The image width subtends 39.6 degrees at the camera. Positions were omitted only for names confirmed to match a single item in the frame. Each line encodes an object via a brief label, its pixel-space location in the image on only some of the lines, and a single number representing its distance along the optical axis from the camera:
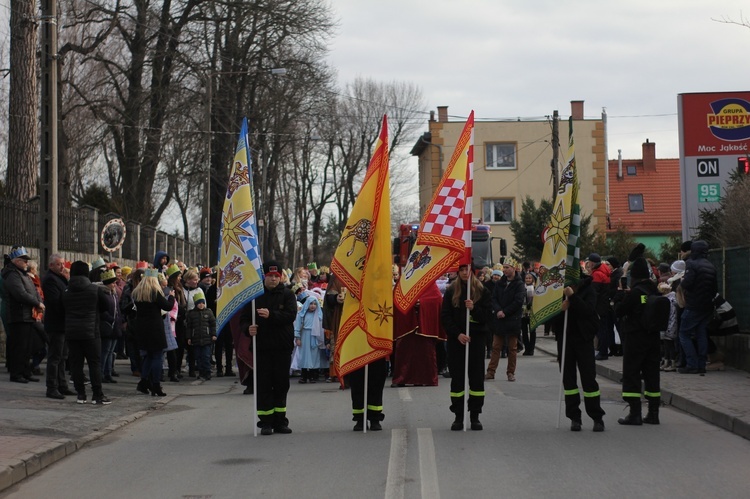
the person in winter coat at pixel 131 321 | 15.85
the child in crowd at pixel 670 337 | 17.45
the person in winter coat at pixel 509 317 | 17.81
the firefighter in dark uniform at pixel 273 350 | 11.48
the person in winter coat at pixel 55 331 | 14.49
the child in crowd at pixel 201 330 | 18.31
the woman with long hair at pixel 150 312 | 14.88
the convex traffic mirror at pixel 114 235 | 25.17
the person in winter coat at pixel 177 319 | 18.11
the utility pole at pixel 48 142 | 17.42
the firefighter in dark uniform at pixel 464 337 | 11.55
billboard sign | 25.53
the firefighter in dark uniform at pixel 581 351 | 11.40
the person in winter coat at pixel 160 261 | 20.28
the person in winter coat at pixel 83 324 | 13.80
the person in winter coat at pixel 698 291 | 16.48
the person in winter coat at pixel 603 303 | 19.42
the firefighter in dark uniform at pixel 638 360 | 11.89
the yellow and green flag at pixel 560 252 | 11.69
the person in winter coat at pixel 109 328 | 15.58
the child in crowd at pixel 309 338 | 18.20
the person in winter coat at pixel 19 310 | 15.64
